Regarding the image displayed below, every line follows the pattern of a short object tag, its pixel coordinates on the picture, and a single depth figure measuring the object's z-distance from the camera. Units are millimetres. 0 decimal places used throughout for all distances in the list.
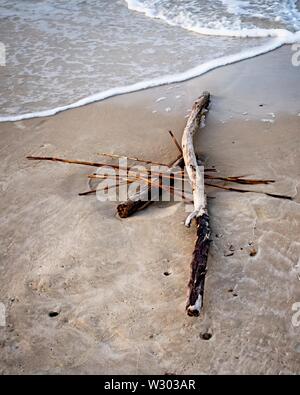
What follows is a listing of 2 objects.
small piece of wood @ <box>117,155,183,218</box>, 2924
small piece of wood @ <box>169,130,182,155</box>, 3576
